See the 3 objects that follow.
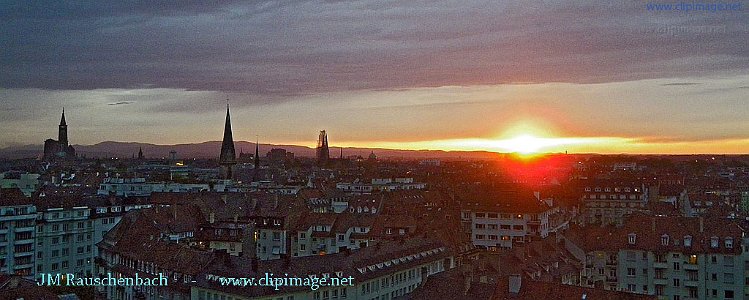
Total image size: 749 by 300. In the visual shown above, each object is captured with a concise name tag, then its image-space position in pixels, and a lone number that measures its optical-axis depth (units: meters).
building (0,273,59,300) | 41.50
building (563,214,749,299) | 59.28
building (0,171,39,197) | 125.04
